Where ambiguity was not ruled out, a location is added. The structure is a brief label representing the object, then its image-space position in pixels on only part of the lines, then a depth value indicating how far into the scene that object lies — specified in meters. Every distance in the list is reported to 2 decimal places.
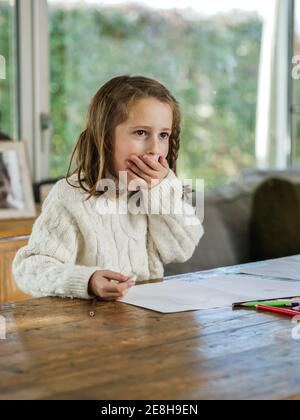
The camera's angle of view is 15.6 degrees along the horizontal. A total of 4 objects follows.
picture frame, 2.61
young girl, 1.63
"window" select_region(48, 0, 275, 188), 3.20
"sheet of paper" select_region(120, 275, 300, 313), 1.46
